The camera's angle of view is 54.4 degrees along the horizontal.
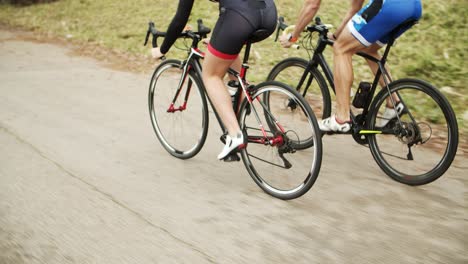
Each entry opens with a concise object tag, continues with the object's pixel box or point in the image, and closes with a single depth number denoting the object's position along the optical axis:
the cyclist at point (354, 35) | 3.71
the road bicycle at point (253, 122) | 3.63
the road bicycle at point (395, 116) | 3.71
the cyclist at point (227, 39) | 3.39
